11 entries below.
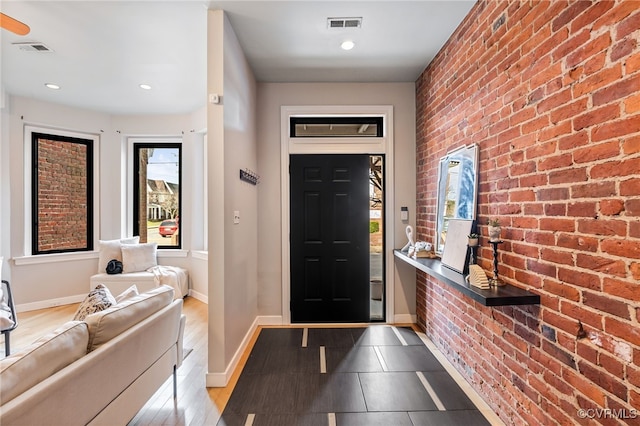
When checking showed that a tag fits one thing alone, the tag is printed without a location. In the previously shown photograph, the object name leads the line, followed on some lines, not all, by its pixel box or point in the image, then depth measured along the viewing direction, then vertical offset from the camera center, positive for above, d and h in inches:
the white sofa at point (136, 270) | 165.6 -31.2
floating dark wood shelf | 63.1 -17.5
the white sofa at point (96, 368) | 43.5 -26.2
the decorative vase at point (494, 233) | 72.6 -4.4
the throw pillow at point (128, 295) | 79.7 -21.2
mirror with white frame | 89.6 +8.8
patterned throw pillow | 70.4 -20.9
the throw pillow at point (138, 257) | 172.4 -23.9
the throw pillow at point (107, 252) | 172.2 -20.7
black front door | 142.8 -12.0
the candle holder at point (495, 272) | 72.6 -14.0
